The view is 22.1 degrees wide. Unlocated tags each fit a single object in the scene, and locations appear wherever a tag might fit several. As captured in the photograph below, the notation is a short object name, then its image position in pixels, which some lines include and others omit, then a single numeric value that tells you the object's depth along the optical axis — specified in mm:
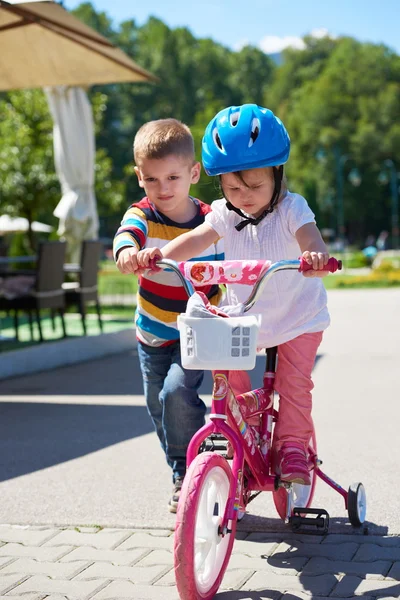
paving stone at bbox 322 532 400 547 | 3848
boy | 4051
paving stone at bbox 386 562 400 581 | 3404
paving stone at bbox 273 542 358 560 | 3696
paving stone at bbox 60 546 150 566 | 3674
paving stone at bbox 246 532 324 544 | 3900
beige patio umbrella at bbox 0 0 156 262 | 8641
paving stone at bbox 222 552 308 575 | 3525
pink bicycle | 3031
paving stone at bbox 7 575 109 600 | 3318
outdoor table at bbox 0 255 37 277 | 10752
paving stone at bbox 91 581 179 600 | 3264
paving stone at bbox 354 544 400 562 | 3639
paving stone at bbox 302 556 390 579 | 3465
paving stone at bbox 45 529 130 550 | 3893
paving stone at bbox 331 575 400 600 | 3244
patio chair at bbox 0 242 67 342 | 10062
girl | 3535
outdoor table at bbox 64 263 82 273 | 11383
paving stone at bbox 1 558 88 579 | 3531
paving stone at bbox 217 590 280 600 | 3240
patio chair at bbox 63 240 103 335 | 11258
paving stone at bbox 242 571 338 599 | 3305
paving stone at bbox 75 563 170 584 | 3469
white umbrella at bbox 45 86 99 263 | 13125
